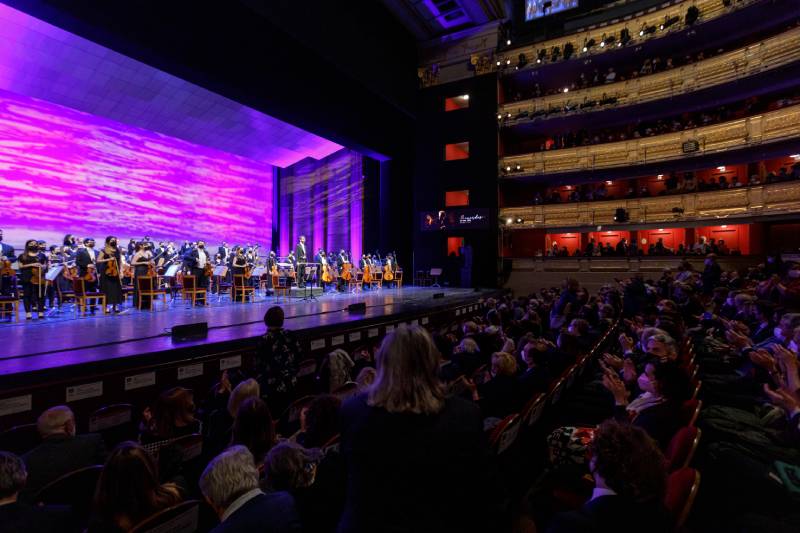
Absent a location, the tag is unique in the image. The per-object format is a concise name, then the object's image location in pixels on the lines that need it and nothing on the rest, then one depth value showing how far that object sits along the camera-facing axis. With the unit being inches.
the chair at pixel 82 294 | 269.8
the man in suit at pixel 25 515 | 52.4
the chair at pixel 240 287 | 372.2
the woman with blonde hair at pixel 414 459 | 44.2
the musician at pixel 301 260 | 440.0
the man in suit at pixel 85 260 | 278.1
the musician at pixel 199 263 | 339.0
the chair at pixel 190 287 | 331.3
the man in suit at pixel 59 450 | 76.4
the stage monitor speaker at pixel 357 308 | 263.9
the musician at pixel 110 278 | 280.4
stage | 132.4
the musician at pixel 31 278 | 266.5
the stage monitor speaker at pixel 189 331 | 167.0
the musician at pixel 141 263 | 305.0
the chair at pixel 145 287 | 301.6
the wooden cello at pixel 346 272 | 500.1
